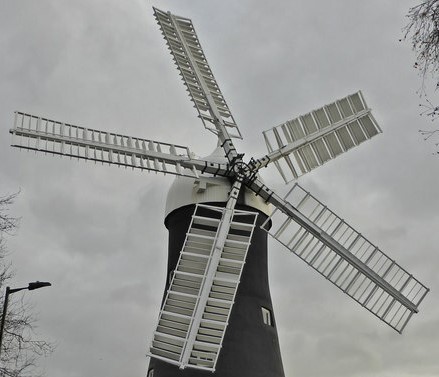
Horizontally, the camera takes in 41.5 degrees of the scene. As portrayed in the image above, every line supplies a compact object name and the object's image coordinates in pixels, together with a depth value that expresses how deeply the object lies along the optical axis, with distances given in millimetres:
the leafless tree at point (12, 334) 12133
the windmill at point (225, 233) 13656
